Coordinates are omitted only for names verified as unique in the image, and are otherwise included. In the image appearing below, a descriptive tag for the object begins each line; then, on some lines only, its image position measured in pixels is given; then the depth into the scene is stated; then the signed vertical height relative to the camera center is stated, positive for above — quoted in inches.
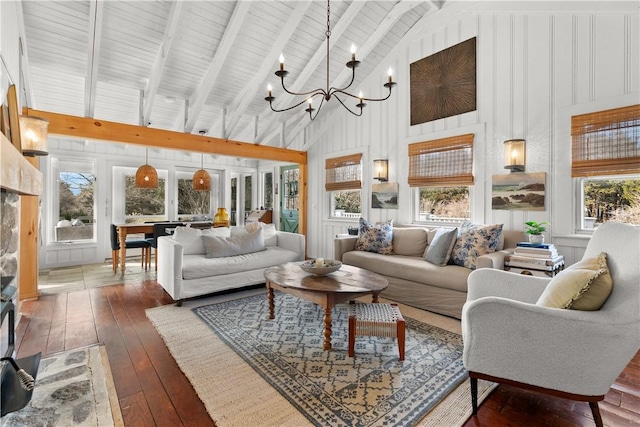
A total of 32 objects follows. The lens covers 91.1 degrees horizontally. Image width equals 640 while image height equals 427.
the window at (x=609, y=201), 119.6 +4.4
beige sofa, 121.5 -25.1
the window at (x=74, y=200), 231.8 +7.7
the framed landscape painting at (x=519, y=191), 136.1 +9.2
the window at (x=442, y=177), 160.6 +18.5
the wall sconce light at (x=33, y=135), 112.9 +27.7
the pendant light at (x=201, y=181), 216.2 +20.5
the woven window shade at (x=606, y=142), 114.1 +26.4
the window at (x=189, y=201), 288.5 +9.3
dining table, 190.2 -12.5
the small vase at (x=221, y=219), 228.6 -6.1
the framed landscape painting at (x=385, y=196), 192.2 +9.8
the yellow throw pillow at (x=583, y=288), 57.3 -14.4
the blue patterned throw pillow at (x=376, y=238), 163.9 -14.5
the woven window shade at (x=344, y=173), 213.3 +27.1
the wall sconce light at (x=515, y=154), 137.9 +25.5
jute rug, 66.9 -42.4
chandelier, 89.9 +42.0
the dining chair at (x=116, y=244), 198.4 -21.6
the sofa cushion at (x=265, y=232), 174.9 -11.9
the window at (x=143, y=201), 262.1 +8.4
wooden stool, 85.8 -31.4
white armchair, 55.3 -24.0
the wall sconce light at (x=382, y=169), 195.0 +26.1
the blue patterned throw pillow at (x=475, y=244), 126.7 -13.4
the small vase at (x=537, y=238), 124.0 -10.5
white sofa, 135.0 -26.6
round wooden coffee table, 95.5 -23.9
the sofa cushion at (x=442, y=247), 134.7 -15.6
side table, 112.9 -19.9
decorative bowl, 111.2 -20.2
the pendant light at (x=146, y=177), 196.1 +20.8
